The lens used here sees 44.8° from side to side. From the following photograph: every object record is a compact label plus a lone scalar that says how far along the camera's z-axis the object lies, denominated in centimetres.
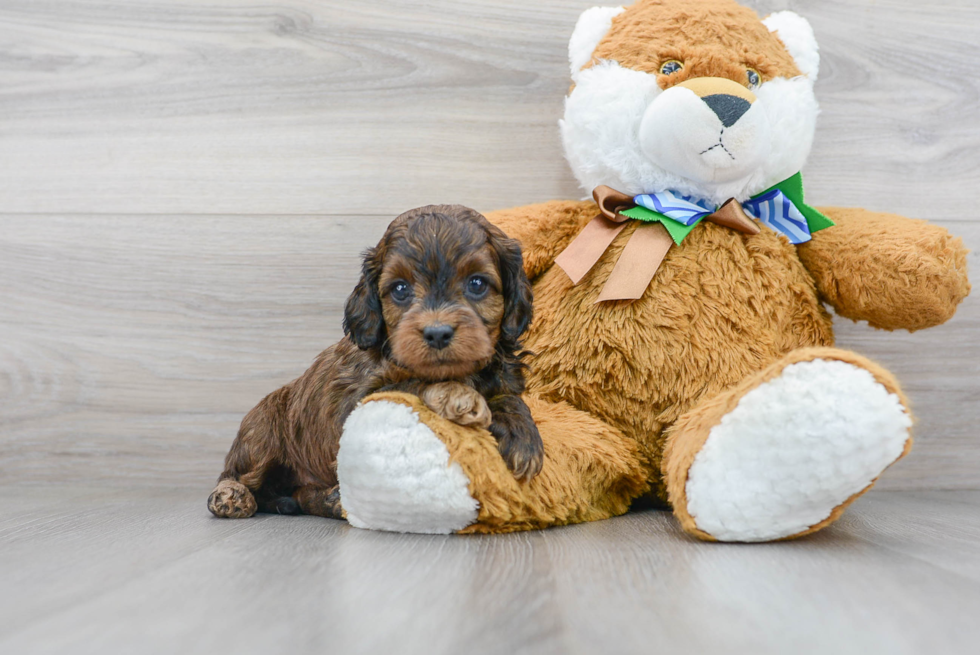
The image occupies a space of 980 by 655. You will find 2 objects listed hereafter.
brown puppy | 70
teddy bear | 79
